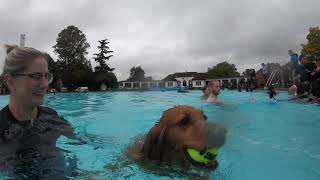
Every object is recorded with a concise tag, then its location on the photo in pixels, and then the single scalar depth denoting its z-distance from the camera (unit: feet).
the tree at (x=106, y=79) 127.80
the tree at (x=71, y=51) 135.27
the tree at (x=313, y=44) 91.53
